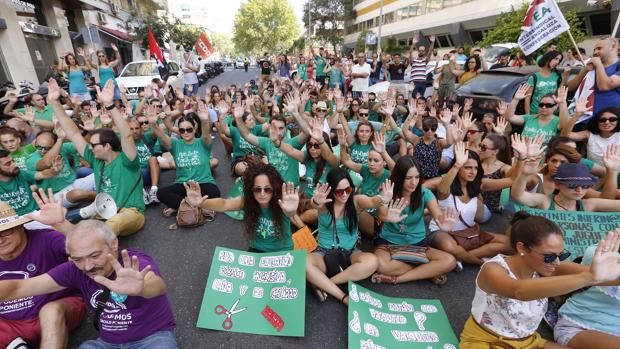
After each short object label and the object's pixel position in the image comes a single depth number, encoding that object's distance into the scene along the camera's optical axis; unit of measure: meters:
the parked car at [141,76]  12.14
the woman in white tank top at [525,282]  1.70
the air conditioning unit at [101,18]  21.86
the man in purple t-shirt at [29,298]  2.18
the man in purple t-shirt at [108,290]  1.82
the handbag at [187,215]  4.35
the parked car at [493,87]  6.64
